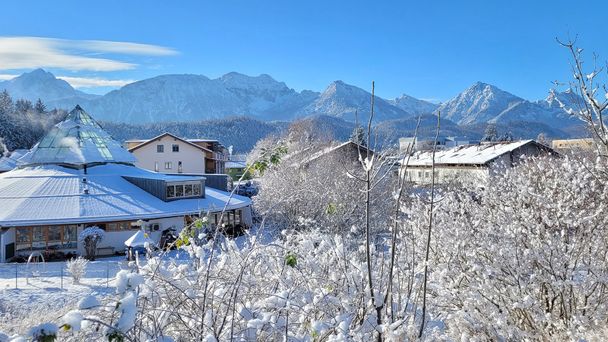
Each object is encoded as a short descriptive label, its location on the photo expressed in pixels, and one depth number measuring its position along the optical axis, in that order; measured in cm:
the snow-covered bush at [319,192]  2316
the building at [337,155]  2928
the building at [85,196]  2347
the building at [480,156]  3947
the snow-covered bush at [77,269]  1759
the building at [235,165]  6360
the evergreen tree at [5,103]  7800
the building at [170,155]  5191
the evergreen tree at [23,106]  9012
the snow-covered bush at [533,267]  687
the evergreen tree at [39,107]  9419
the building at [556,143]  6825
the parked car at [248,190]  4072
